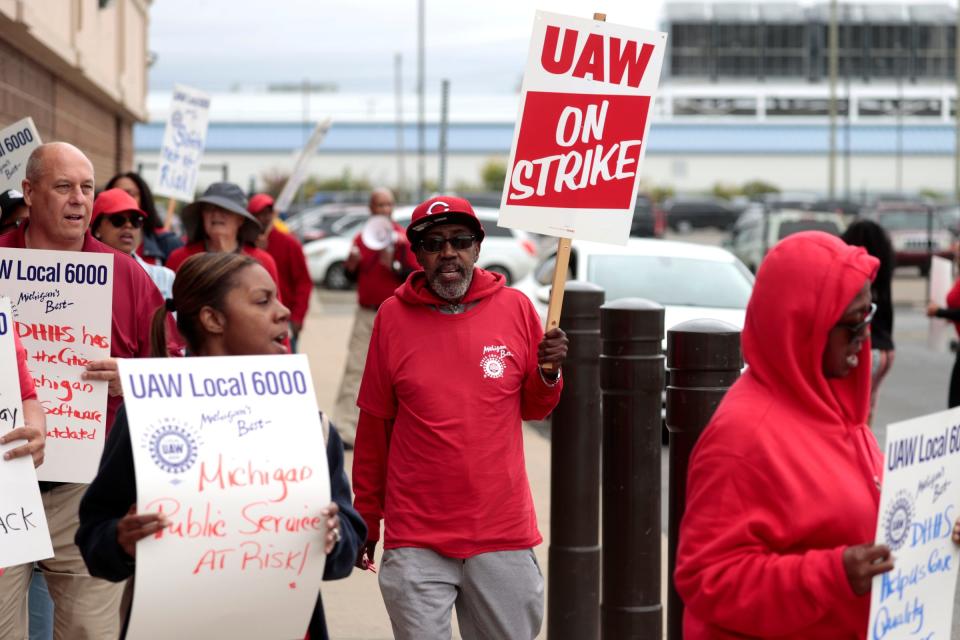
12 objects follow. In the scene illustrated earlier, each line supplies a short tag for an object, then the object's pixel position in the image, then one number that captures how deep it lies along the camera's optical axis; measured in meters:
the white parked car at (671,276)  26.45
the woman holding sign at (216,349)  6.73
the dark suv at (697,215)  121.50
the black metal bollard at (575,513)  13.43
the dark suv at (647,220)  70.00
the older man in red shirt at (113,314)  10.15
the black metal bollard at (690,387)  10.55
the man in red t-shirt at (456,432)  9.40
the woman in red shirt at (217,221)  16.08
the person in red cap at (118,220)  14.54
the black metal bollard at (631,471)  12.04
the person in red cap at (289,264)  23.59
